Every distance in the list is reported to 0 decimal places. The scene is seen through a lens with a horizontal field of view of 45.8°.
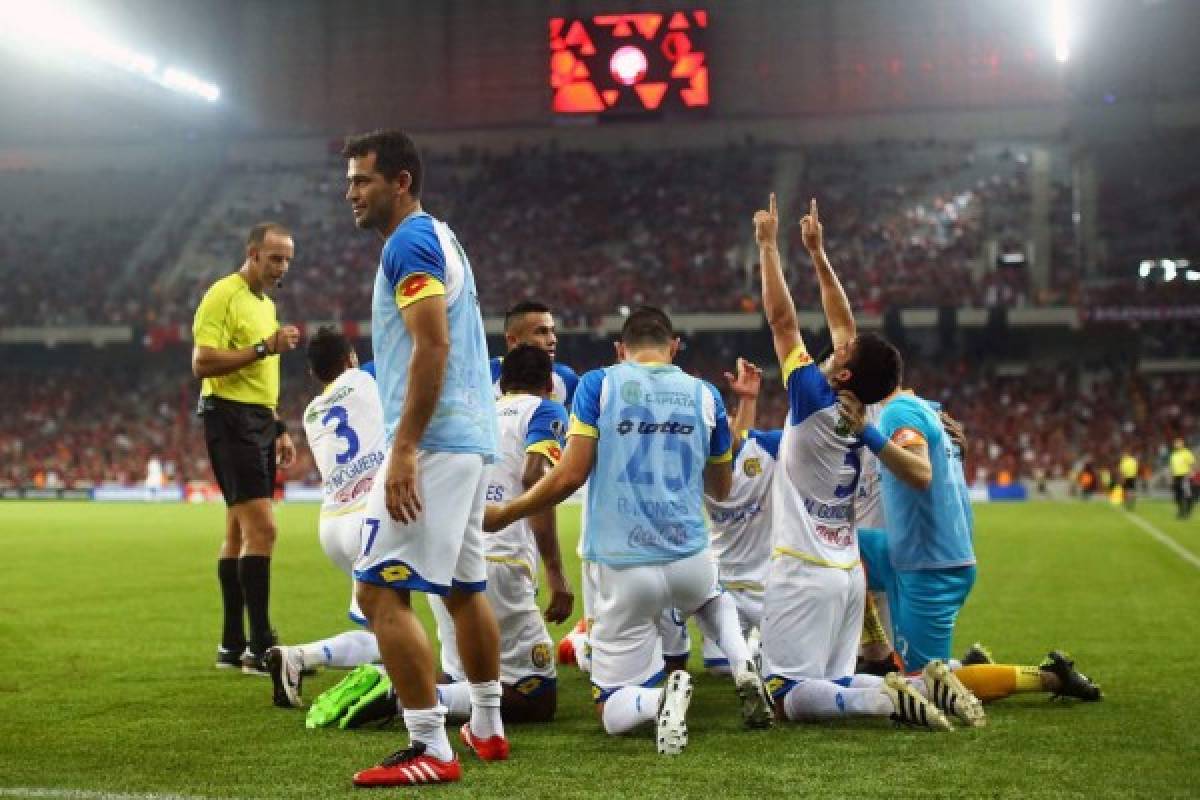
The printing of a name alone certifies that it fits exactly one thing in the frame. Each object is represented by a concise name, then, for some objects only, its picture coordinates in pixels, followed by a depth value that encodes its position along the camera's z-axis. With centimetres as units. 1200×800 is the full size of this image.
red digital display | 4309
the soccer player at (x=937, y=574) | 719
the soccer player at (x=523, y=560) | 692
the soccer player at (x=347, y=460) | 752
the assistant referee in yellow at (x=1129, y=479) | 2956
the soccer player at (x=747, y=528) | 896
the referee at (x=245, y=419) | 853
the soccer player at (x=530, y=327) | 778
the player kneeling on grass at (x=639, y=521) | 639
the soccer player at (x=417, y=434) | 530
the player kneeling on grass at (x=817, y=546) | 658
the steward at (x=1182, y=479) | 2667
